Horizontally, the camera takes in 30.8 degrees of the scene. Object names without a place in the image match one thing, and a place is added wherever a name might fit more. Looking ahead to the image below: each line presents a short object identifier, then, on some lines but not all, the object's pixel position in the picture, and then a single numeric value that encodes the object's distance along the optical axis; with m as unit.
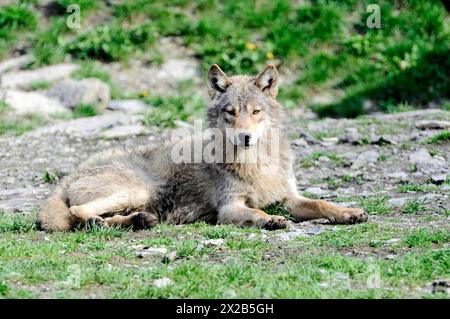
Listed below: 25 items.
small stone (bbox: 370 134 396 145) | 12.09
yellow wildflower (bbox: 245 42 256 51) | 16.03
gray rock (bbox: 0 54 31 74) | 15.98
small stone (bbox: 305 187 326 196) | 10.29
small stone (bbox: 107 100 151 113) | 14.86
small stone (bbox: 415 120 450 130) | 12.52
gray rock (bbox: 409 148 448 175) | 10.93
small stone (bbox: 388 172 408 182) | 10.67
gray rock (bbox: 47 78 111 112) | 15.00
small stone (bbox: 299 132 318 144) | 12.59
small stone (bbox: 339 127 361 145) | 12.32
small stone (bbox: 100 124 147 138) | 13.30
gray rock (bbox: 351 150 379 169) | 11.35
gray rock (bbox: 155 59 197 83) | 15.86
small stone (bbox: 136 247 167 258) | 6.99
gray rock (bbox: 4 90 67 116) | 14.74
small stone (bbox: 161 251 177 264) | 6.78
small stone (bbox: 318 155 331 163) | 11.73
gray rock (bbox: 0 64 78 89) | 15.45
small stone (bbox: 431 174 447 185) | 10.27
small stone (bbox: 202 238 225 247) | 7.31
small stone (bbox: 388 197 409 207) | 9.12
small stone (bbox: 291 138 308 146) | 12.52
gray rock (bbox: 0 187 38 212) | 9.98
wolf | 8.44
